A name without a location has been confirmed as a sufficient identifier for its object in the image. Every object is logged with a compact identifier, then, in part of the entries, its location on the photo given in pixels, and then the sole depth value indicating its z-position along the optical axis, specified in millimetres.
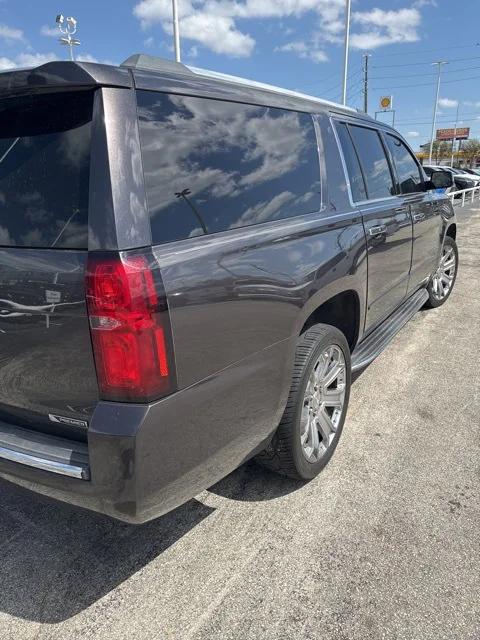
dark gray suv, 1620
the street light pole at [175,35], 17641
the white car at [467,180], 27500
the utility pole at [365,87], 52181
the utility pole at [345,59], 26216
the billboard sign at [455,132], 93312
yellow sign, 40188
